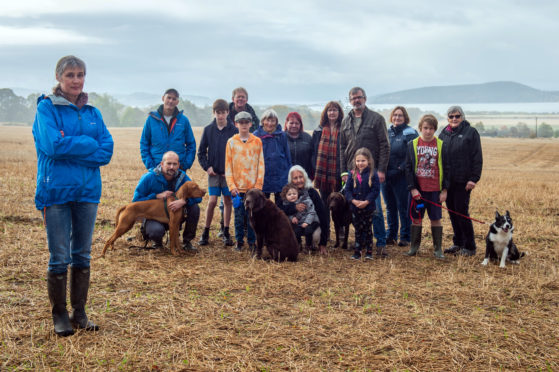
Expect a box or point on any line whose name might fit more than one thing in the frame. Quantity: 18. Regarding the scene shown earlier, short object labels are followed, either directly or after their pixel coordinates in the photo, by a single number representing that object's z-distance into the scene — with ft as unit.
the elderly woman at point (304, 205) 22.70
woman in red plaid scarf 24.54
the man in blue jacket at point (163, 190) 21.24
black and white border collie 20.35
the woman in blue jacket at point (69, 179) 11.86
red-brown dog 20.85
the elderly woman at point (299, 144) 24.93
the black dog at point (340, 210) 22.53
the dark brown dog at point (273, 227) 20.51
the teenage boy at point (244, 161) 22.02
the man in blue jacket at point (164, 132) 22.08
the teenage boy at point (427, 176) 22.20
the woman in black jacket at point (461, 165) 22.44
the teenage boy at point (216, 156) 23.62
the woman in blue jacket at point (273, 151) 23.06
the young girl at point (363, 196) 21.45
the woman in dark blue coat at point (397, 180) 25.02
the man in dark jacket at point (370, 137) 23.04
